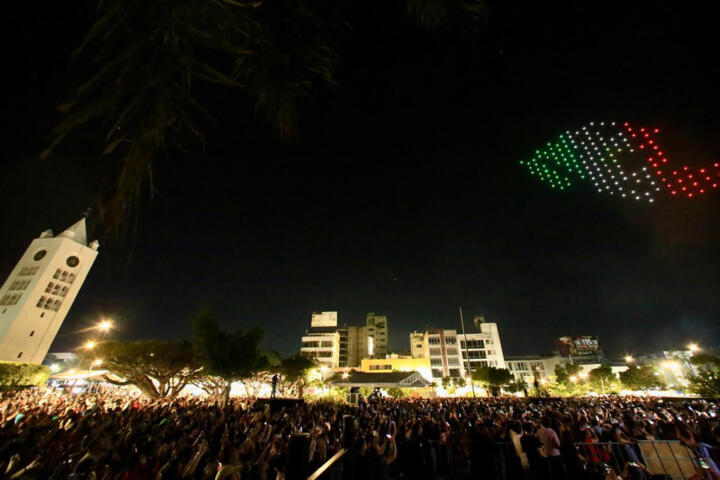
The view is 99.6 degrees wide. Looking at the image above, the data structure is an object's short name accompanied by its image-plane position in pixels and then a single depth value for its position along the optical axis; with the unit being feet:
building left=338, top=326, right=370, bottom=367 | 320.91
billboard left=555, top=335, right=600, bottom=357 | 329.93
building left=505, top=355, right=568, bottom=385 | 305.32
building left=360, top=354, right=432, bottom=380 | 219.41
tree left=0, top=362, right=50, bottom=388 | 95.47
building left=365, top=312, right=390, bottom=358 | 330.75
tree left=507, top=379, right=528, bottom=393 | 187.35
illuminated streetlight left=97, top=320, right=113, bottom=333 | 111.36
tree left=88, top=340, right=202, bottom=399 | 87.30
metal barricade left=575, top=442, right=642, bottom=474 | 24.84
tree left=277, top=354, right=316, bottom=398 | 129.59
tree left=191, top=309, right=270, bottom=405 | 78.33
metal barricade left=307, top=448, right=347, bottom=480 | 11.39
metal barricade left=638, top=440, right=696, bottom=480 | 22.15
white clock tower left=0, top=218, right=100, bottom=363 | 165.37
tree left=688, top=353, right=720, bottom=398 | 89.86
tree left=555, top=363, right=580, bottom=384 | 202.71
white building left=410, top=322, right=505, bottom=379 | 263.29
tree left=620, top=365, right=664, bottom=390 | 160.86
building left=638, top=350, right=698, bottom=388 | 217.25
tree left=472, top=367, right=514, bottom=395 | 159.53
